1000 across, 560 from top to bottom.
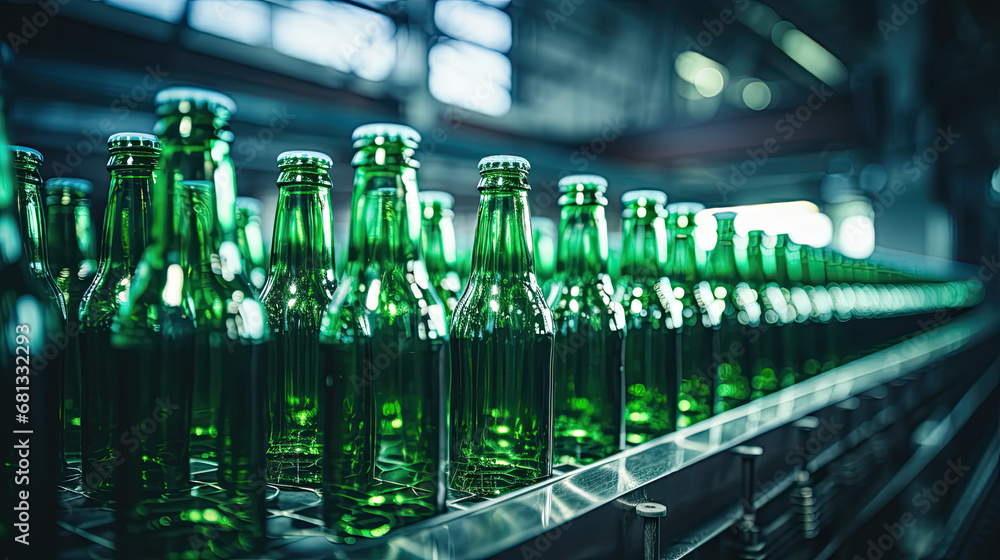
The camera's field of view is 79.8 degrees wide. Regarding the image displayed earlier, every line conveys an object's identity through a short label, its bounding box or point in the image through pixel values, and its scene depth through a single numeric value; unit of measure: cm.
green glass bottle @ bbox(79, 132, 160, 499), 45
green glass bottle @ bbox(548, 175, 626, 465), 70
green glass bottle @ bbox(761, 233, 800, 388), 124
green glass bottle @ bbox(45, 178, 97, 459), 58
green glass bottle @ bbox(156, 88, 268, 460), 42
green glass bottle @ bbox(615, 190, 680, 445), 83
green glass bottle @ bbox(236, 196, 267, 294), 72
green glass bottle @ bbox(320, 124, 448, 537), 46
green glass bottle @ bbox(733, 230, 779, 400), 113
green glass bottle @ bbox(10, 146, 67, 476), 48
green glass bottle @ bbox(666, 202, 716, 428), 96
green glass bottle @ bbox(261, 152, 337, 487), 53
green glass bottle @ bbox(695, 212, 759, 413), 100
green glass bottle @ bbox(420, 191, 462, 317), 84
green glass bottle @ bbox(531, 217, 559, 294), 123
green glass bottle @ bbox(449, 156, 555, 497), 57
